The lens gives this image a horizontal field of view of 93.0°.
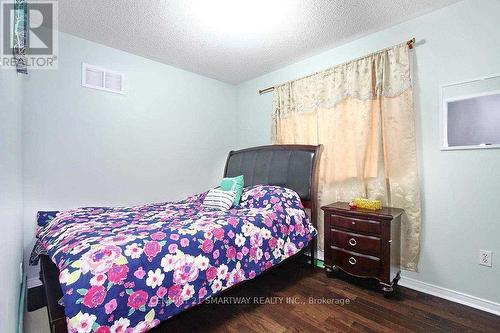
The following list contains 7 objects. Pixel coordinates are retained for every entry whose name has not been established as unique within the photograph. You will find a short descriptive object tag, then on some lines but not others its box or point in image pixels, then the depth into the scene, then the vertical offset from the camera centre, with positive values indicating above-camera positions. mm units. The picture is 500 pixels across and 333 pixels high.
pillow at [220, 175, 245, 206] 2573 -217
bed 1101 -521
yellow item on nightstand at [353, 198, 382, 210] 2182 -352
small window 1821 +416
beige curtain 2193 +386
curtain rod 2159 +1121
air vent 2541 +985
